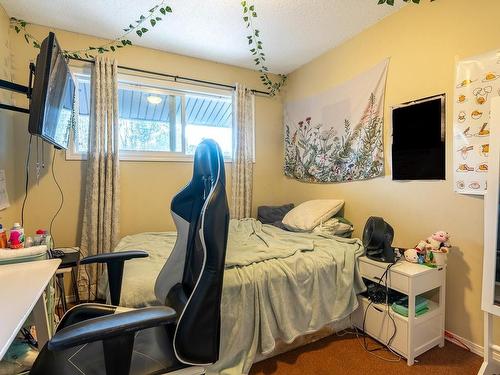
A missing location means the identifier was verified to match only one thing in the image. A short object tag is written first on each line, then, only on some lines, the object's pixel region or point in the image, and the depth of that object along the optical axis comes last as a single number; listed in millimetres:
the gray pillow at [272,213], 3097
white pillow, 2471
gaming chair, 718
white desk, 761
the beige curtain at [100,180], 2441
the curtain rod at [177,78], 2484
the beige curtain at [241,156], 3117
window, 2590
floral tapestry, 2330
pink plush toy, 1774
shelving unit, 1646
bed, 1489
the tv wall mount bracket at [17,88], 1510
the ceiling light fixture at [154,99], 2923
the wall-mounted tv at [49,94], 1370
